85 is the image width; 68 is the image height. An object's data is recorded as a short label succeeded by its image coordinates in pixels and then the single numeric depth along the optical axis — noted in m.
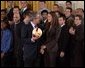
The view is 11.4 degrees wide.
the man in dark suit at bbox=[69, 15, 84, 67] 7.98
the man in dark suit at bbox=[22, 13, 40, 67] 8.05
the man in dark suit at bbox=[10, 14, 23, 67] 8.21
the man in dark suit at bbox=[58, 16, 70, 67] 8.12
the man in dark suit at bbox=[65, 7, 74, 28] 8.27
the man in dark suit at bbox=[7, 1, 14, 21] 8.58
